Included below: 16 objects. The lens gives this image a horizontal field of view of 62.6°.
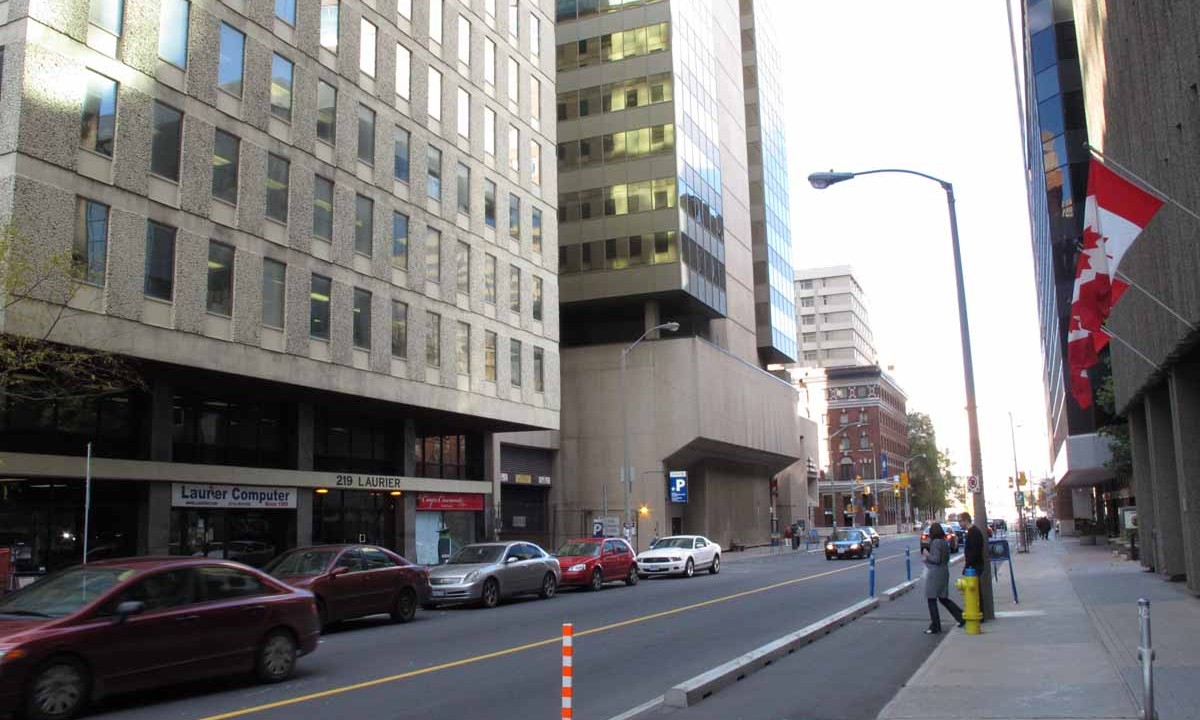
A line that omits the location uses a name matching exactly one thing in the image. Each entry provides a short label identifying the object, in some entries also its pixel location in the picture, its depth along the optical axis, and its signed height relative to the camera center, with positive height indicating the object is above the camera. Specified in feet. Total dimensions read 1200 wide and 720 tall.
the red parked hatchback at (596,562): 94.73 -5.45
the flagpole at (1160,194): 42.82 +13.99
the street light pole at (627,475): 134.92 +4.19
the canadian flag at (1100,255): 45.42 +12.53
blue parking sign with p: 167.63 +2.93
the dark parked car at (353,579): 57.31 -3.97
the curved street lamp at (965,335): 57.26 +9.78
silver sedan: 73.31 -5.07
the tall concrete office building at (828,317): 480.23 +89.11
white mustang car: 116.74 -6.33
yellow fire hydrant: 48.91 -5.18
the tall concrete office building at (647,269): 184.65 +44.42
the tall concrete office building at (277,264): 75.25 +23.57
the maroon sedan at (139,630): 29.96 -3.79
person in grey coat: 50.96 -4.26
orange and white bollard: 23.26 -3.91
